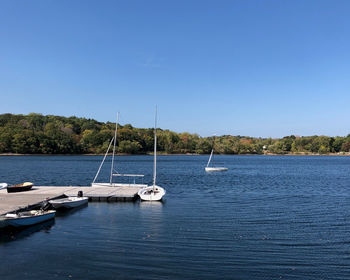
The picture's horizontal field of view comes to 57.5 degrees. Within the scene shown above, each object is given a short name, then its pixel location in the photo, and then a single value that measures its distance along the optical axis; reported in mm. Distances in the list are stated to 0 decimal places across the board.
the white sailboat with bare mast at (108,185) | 40884
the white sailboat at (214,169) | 84925
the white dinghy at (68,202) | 27578
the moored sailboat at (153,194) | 33781
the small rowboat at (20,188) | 32938
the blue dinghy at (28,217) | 20500
